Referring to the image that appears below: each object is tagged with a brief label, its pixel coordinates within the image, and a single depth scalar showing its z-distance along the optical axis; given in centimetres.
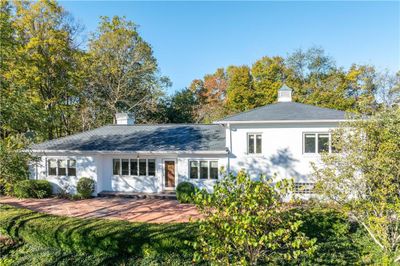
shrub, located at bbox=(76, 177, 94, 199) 1670
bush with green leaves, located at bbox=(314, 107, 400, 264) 799
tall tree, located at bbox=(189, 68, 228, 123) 3634
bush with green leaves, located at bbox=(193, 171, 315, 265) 521
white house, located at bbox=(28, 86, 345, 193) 1533
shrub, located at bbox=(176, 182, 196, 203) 1554
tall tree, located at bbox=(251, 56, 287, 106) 3574
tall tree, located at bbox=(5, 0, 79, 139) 2241
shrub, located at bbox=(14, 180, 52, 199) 1682
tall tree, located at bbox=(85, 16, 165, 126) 2894
